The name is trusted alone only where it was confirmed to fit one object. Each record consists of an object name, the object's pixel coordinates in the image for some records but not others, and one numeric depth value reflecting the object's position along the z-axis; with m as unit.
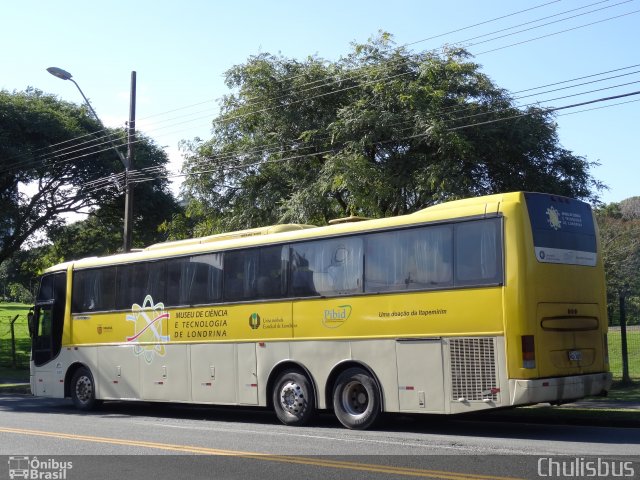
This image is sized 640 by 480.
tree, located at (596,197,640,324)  40.34
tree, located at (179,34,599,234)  21.02
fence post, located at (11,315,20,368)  33.47
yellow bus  12.34
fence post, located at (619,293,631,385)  19.19
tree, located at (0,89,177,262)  33.97
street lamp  23.23
